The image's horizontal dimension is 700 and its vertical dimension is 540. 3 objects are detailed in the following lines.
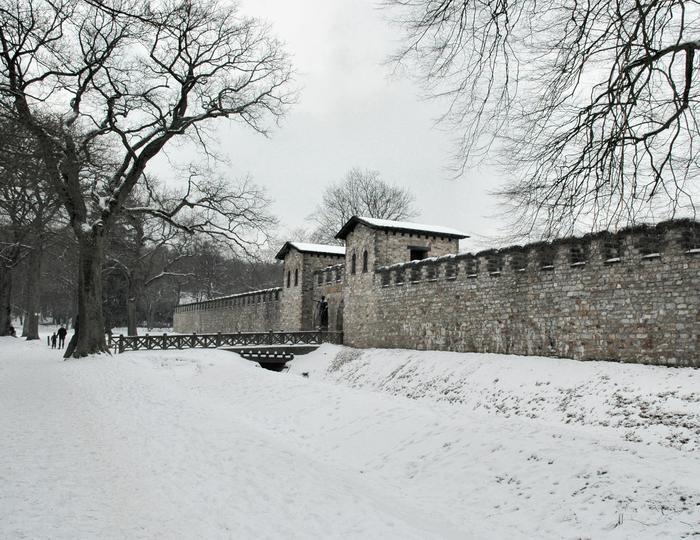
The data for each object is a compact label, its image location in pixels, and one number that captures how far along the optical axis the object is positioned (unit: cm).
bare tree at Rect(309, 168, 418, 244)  4531
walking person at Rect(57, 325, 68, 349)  2669
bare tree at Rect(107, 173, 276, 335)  2056
